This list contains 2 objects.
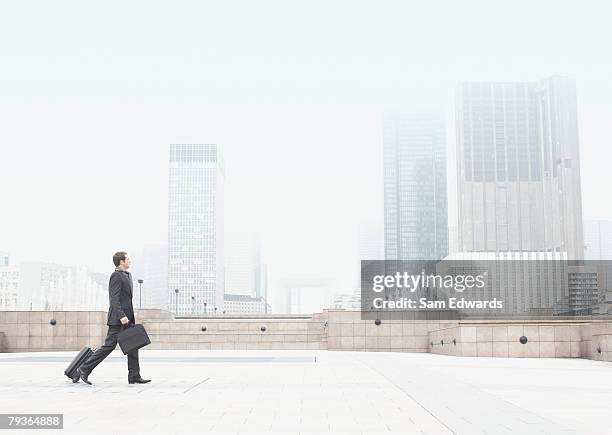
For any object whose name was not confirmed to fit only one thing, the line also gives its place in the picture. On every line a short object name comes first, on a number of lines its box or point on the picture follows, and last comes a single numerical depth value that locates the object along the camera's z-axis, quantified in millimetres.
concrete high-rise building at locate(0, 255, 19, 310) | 162500
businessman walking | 10750
